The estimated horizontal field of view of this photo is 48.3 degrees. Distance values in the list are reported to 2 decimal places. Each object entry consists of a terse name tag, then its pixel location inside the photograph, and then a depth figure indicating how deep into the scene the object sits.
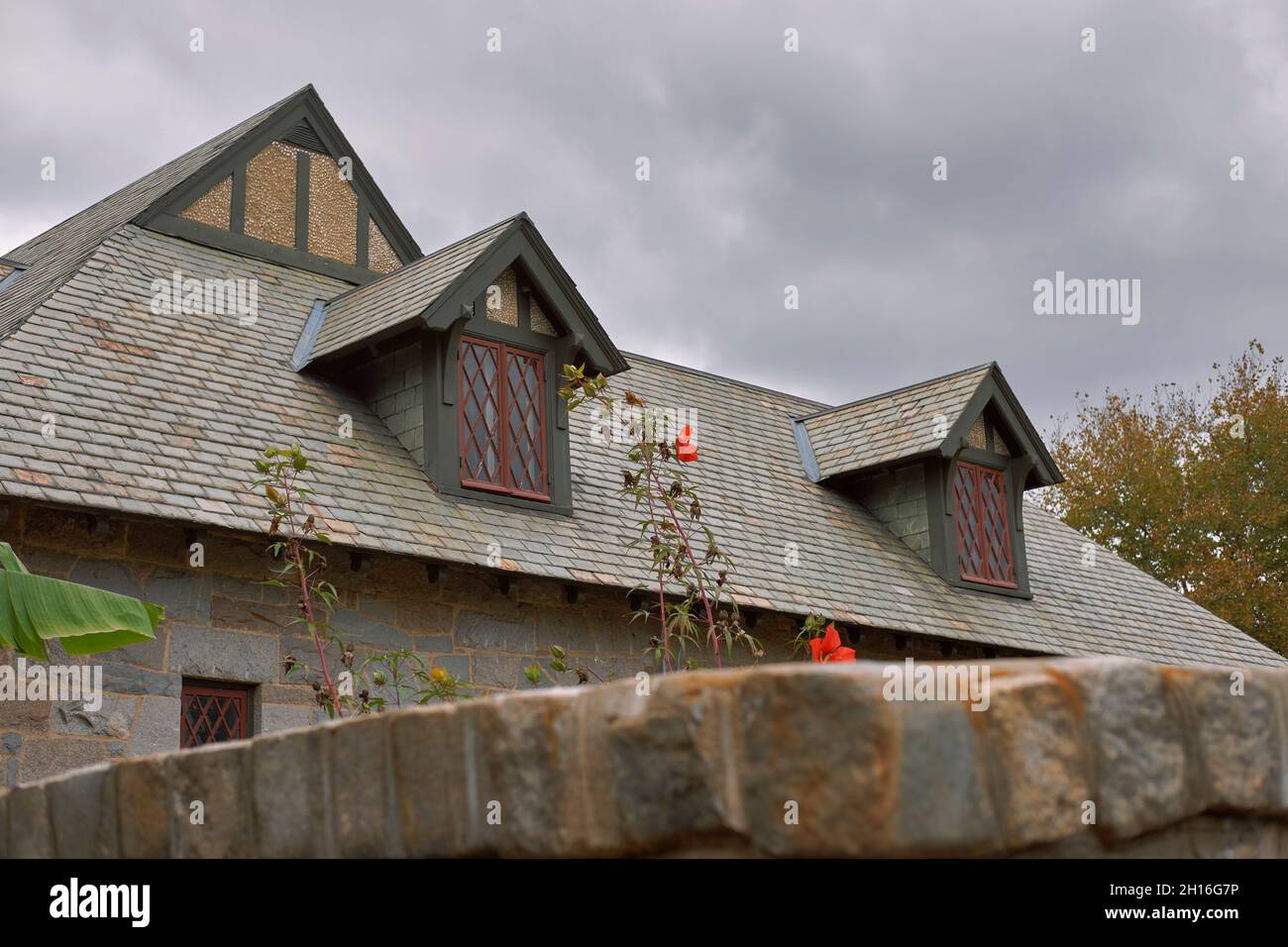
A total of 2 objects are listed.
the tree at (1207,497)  29.38
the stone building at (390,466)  8.88
